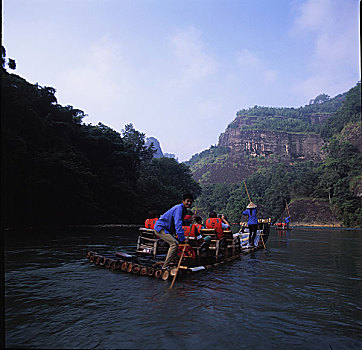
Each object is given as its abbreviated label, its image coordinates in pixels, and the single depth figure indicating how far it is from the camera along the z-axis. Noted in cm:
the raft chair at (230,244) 1020
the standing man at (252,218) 1353
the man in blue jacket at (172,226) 704
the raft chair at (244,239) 1510
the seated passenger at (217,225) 992
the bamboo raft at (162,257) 724
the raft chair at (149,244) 851
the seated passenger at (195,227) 846
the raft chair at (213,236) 952
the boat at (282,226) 3715
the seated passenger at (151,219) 962
